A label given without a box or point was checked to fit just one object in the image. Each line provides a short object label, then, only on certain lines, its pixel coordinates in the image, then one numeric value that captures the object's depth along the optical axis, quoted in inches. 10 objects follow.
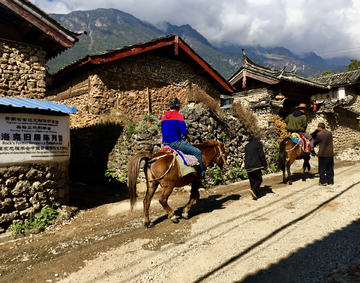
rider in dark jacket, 388.2
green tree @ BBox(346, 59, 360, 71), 1376.7
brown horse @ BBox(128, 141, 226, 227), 198.4
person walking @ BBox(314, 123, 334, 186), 327.3
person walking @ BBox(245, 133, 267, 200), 274.2
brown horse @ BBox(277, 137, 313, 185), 358.6
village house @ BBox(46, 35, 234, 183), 431.2
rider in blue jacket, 219.9
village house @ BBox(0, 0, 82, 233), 211.6
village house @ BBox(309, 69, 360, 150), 736.3
